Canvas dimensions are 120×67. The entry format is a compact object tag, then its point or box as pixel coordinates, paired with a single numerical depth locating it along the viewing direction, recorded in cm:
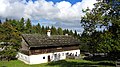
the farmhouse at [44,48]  2008
